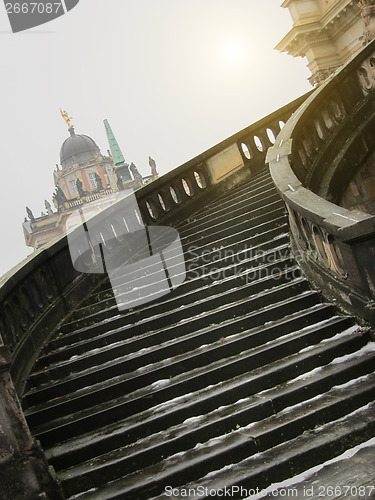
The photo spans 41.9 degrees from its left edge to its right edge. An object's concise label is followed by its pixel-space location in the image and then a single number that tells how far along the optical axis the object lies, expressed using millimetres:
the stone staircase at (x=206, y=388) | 4176
